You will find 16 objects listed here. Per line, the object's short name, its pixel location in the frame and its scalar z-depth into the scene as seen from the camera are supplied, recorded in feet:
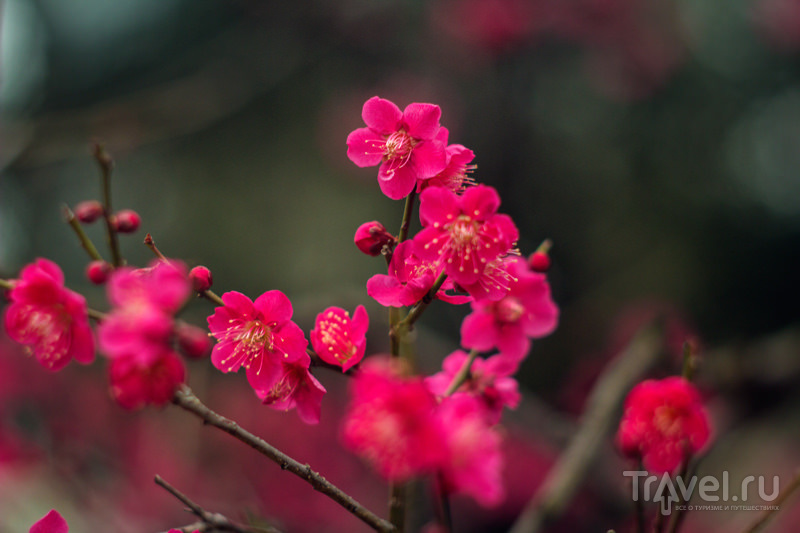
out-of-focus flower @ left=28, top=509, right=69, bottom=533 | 2.46
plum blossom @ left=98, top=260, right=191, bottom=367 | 2.33
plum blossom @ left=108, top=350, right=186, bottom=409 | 2.35
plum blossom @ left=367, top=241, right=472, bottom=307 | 2.46
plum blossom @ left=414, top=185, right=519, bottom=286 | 2.45
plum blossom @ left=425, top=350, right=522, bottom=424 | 2.52
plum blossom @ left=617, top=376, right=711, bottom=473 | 2.47
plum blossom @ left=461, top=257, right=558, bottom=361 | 2.53
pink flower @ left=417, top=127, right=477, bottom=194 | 2.50
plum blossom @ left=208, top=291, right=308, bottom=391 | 2.48
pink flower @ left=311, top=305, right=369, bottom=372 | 2.47
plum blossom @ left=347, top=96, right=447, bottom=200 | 2.49
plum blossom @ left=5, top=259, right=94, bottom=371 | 2.43
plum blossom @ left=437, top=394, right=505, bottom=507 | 2.36
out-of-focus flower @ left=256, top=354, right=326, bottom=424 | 2.49
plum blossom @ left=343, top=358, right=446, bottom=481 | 2.34
